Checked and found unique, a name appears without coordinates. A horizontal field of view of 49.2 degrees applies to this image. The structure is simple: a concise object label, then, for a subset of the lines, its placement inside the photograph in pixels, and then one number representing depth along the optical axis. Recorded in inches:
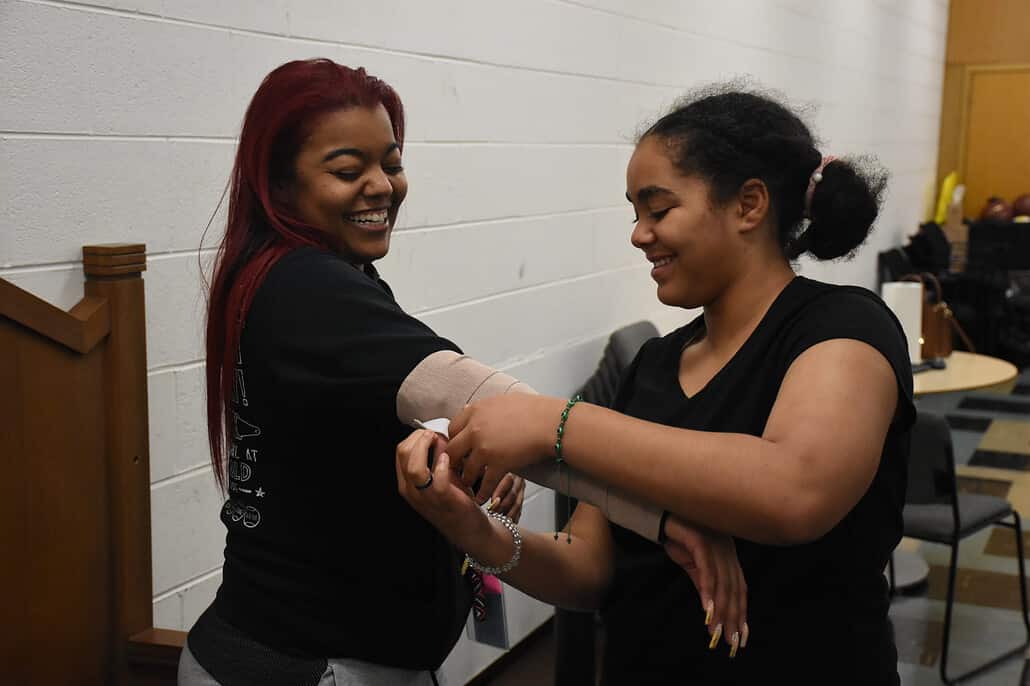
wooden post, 66.9
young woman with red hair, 44.0
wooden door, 386.3
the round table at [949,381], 149.3
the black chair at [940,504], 123.0
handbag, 165.3
